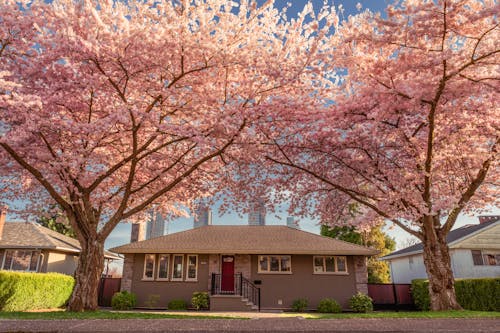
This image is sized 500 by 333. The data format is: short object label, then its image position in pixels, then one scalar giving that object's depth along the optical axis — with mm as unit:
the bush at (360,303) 17281
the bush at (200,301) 17344
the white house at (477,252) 19344
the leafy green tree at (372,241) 27062
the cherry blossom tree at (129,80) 8719
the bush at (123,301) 17641
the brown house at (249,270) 18219
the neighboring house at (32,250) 20359
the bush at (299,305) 17500
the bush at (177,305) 17766
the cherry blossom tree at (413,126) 7844
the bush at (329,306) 16984
